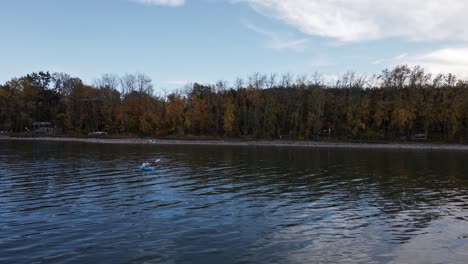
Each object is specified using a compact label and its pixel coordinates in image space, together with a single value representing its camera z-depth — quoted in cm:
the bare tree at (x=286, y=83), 12938
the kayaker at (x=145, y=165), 3775
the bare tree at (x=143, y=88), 14231
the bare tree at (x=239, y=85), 13394
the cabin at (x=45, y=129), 13568
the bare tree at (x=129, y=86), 14382
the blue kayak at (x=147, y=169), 3726
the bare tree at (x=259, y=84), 13188
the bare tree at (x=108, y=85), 14306
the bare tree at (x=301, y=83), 12399
